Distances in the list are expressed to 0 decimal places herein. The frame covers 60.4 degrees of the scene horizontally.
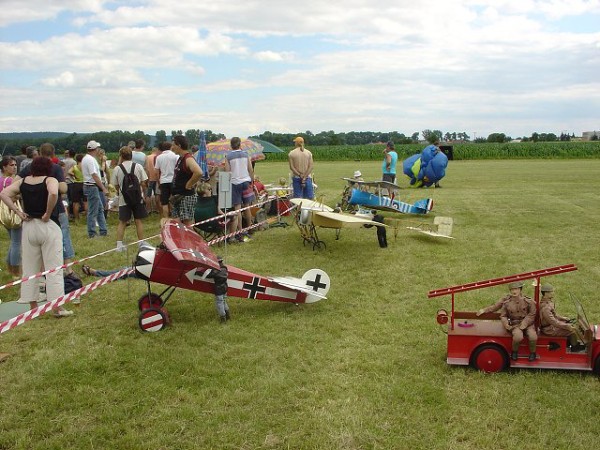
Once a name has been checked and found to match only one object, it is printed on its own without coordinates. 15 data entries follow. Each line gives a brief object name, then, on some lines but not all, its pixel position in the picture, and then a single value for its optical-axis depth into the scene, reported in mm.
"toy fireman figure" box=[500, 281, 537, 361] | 4570
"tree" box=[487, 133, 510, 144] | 74688
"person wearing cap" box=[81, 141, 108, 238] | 10086
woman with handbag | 7094
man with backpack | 8828
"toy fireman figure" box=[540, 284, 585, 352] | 4547
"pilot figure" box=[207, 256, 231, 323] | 5754
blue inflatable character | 20328
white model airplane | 8656
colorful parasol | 12718
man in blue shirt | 14916
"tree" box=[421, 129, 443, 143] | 69575
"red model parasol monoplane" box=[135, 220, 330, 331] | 5531
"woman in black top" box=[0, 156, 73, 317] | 5794
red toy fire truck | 4559
